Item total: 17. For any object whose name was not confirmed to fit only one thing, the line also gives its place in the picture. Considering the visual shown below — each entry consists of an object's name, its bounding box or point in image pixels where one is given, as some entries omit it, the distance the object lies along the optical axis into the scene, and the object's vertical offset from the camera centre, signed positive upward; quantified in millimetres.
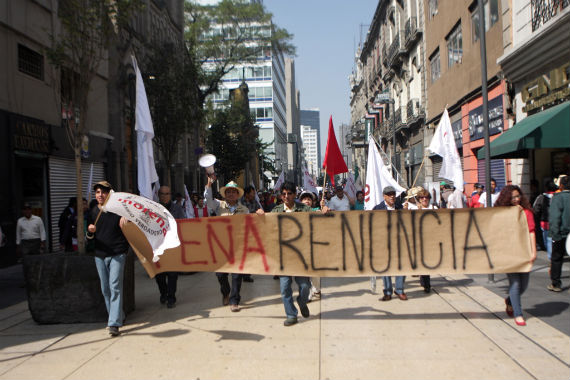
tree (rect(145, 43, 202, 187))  19234 +3615
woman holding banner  5766 -1053
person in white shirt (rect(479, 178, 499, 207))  12695 -333
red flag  7963 +417
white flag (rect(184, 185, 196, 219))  11876 -369
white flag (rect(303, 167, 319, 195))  17875 +241
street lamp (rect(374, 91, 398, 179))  30344 +5412
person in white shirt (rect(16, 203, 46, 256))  9812 -719
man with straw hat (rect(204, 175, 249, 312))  7246 -249
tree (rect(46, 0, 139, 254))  7574 +2627
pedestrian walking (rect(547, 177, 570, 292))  7363 -676
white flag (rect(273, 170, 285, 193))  22666 +413
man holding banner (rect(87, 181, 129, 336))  5832 -696
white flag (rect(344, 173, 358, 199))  16072 -15
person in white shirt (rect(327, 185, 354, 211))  11539 -306
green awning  10547 +1066
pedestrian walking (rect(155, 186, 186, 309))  7203 -1210
